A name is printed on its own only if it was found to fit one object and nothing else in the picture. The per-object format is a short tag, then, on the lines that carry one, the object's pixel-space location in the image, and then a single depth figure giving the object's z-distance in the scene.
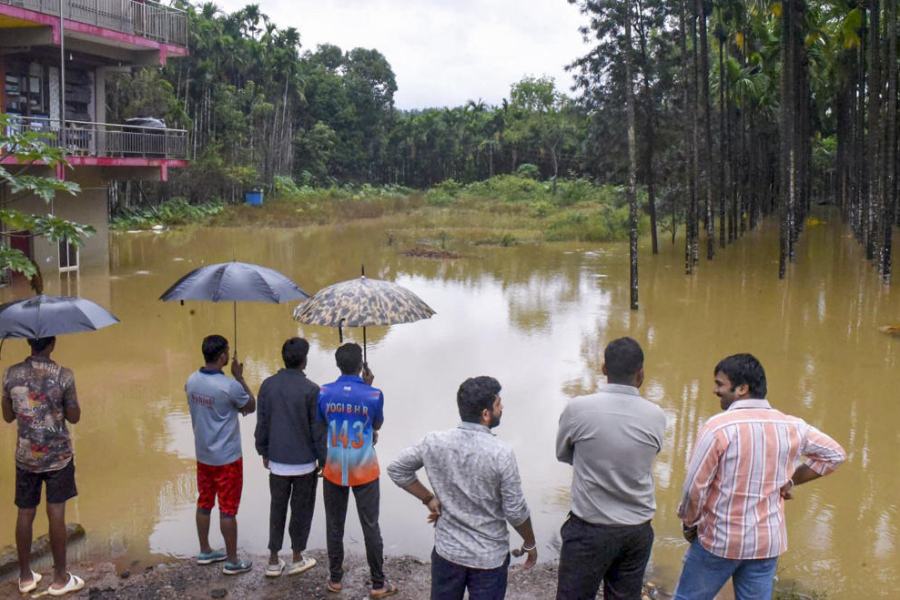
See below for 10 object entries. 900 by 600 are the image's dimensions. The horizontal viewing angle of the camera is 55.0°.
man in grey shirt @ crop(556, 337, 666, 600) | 3.93
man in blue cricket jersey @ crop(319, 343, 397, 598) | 5.08
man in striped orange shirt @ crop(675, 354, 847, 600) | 3.78
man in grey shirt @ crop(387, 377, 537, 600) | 3.87
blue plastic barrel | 51.25
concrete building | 19.94
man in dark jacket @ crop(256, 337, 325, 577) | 5.39
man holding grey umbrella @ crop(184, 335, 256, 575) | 5.60
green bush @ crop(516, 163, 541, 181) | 67.00
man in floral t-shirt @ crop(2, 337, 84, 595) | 5.31
